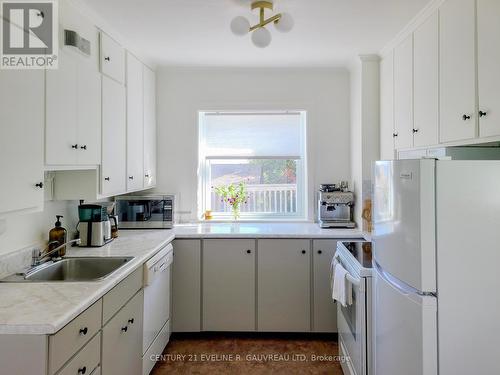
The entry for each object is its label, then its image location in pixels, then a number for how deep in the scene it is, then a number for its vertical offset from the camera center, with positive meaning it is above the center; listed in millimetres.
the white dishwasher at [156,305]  2129 -827
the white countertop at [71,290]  1192 -454
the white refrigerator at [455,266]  1323 -307
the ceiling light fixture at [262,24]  1938 +1003
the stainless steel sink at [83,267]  1964 -473
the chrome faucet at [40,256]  1896 -385
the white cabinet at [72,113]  1707 +449
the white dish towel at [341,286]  2070 -621
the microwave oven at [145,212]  2984 -195
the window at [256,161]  3453 +315
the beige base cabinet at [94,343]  1165 -632
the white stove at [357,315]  1844 -751
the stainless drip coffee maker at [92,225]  2311 -243
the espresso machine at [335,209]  3029 -173
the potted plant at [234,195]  3418 -46
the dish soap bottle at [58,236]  2096 -299
